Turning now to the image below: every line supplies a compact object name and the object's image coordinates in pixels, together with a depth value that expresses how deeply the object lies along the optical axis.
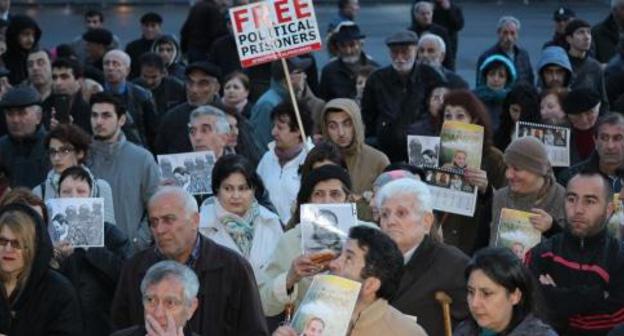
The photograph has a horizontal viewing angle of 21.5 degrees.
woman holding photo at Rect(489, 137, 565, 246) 10.81
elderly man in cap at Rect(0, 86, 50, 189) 13.62
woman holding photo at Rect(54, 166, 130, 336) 10.32
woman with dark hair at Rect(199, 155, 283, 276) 10.30
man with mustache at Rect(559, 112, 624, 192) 11.81
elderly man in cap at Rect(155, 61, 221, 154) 14.35
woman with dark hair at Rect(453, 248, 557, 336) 7.61
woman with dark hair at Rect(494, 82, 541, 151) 13.70
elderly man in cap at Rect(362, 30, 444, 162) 15.33
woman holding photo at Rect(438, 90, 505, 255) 11.58
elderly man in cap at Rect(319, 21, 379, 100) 17.59
